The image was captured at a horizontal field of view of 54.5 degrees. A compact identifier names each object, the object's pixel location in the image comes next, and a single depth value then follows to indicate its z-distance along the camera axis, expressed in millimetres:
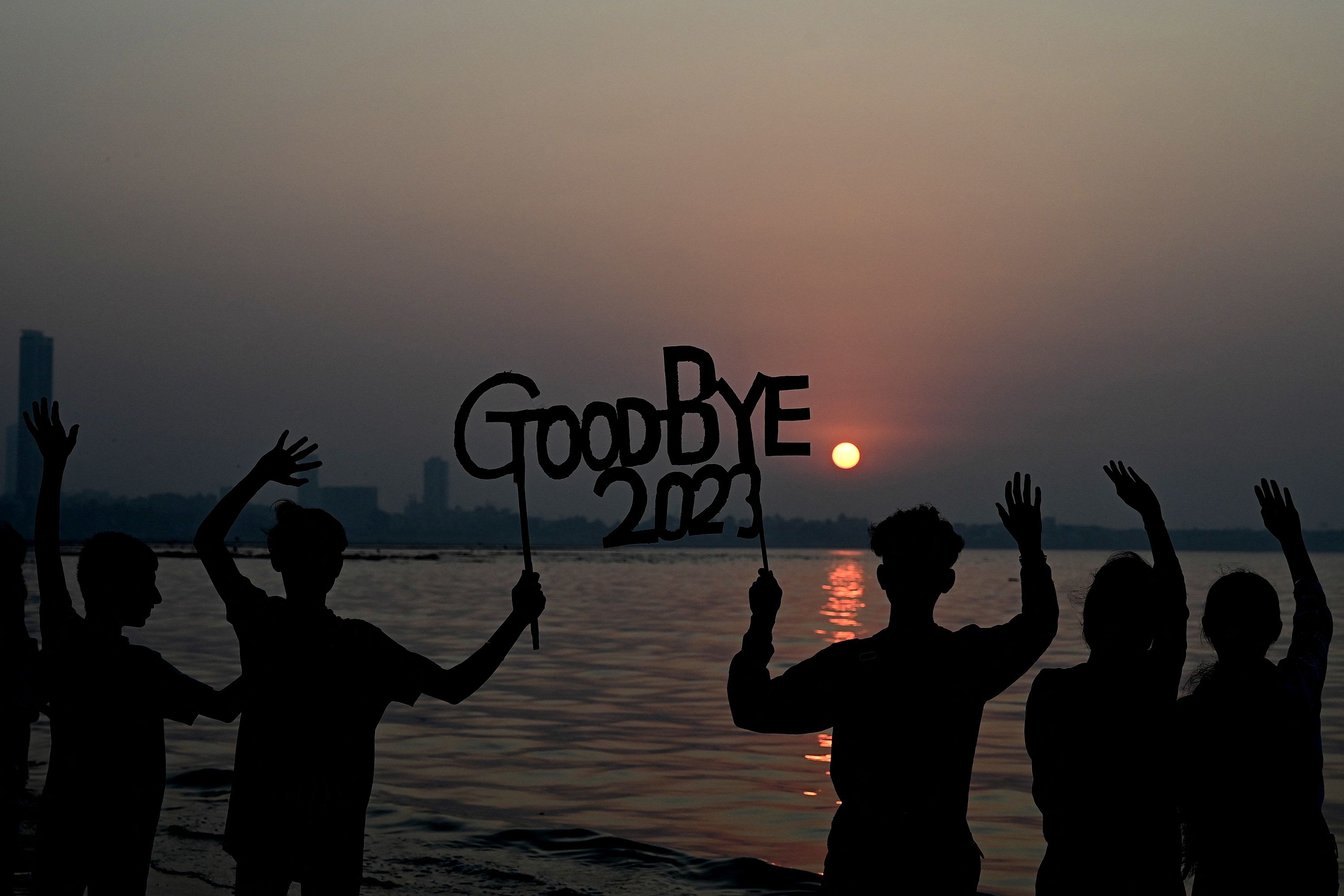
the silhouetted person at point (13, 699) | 5219
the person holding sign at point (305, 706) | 4531
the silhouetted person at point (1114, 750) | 4219
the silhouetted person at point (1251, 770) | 4336
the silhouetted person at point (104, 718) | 4805
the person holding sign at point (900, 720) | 3951
